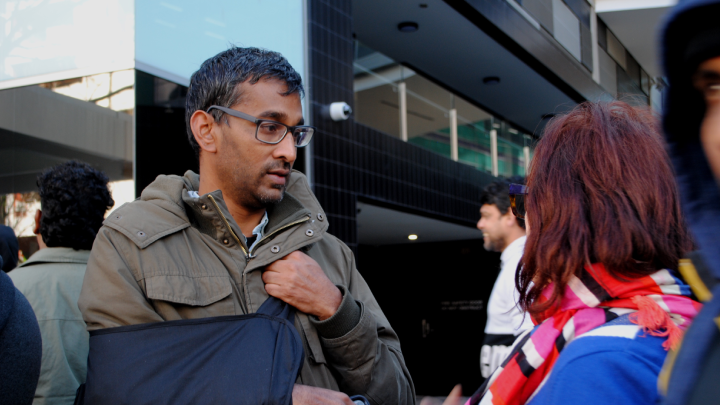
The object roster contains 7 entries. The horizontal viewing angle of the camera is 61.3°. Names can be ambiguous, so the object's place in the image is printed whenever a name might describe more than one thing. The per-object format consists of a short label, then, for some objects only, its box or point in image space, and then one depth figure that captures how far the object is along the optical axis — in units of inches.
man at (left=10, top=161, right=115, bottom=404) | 96.7
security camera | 279.6
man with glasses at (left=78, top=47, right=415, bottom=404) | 69.0
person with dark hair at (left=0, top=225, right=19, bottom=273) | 147.3
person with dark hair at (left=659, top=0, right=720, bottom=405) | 25.8
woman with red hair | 41.2
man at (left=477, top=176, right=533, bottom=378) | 142.6
